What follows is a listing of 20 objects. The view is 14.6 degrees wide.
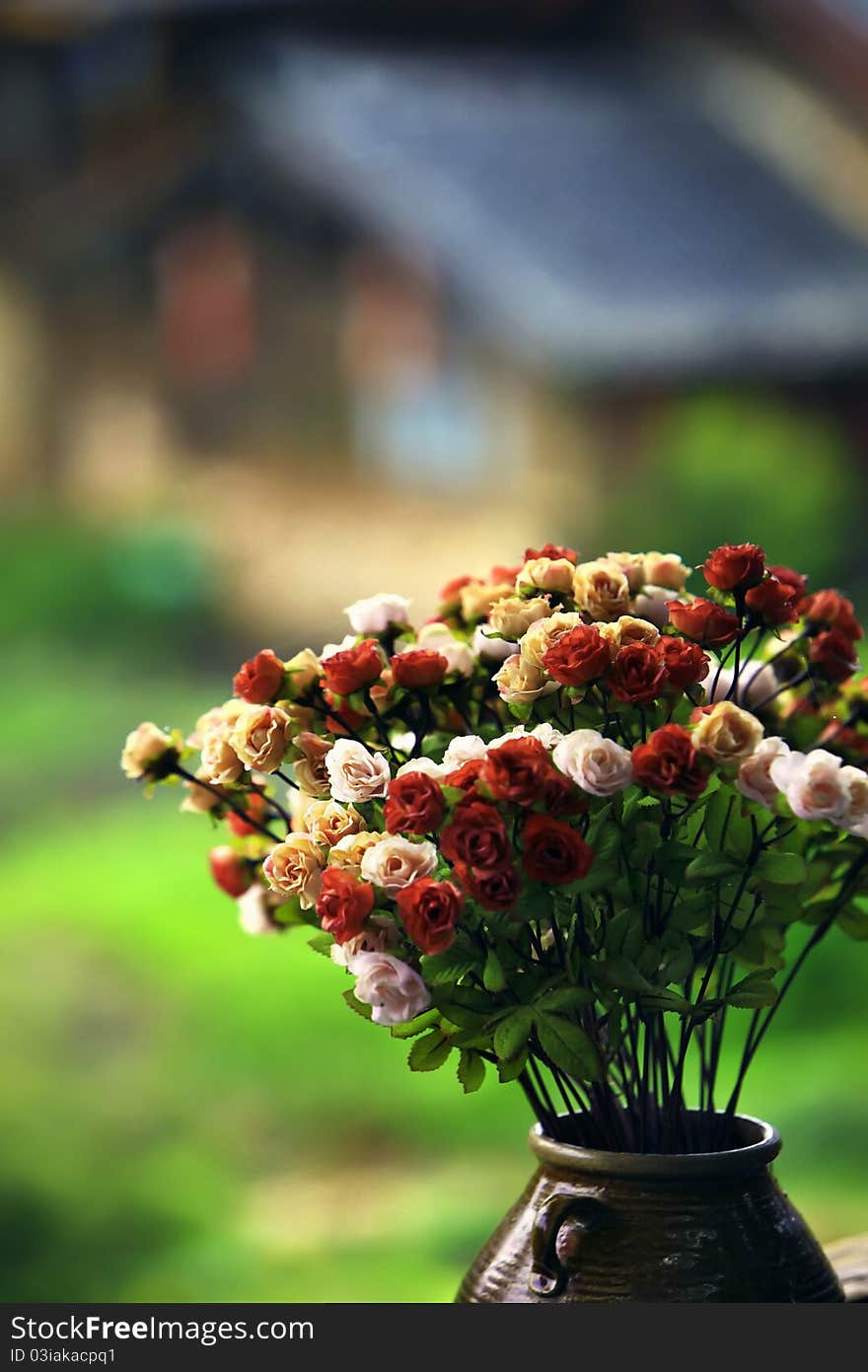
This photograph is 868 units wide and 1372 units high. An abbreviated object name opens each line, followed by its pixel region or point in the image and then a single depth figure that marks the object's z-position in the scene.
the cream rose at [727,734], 1.47
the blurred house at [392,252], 9.59
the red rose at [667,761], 1.46
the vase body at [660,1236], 1.50
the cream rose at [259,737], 1.53
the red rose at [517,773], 1.45
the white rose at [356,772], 1.50
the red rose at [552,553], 1.59
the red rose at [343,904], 1.46
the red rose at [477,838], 1.44
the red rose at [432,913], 1.44
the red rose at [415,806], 1.46
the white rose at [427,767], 1.49
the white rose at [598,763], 1.46
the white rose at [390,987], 1.47
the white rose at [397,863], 1.46
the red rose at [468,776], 1.47
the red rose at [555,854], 1.45
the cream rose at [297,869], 1.51
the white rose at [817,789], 1.48
